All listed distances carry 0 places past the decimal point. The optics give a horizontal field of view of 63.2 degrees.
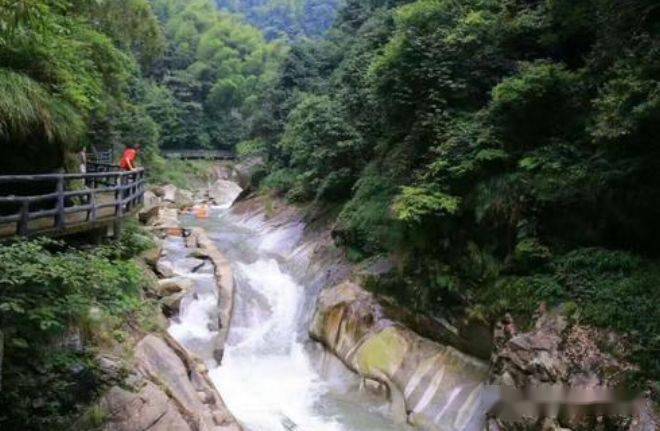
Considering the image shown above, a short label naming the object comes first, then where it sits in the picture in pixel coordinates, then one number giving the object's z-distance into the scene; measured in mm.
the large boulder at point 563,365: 7082
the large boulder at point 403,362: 9078
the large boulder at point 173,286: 12828
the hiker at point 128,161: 13633
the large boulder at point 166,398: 6887
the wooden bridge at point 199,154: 47062
